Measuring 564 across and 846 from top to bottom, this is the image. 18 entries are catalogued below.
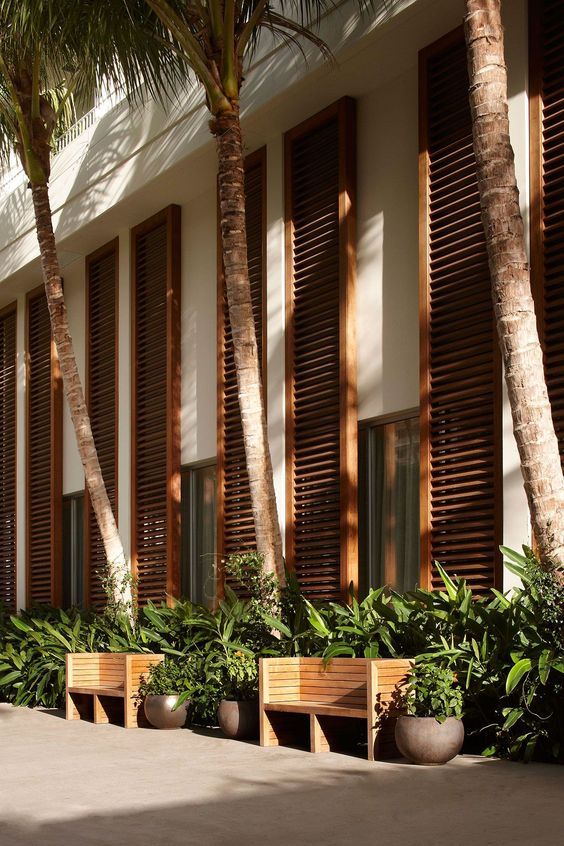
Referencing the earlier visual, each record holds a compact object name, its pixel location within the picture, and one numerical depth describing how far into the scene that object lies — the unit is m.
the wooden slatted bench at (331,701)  8.20
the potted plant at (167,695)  10.88
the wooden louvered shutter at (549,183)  9.62
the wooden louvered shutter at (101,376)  17.36
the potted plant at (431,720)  7.73
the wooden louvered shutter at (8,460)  20.52
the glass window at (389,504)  11.56
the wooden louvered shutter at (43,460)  18.91
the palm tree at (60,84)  11.48
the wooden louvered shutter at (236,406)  13.72
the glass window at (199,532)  15.10
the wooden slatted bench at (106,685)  11.49
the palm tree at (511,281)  7.54
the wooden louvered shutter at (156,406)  15.38
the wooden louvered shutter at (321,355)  12.05
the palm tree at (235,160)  10.59
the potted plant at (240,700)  9.84
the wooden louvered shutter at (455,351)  10.30
